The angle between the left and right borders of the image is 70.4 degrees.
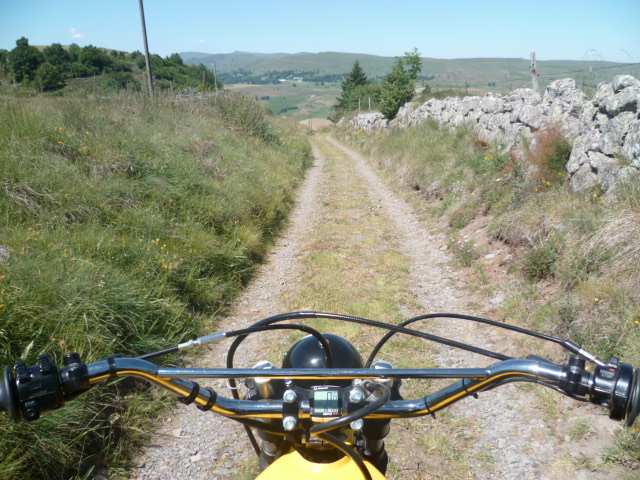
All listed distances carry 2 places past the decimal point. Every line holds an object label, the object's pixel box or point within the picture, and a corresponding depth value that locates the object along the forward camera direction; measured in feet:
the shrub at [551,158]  21.44
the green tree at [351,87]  148.52
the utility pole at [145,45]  43.67
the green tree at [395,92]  71.72
